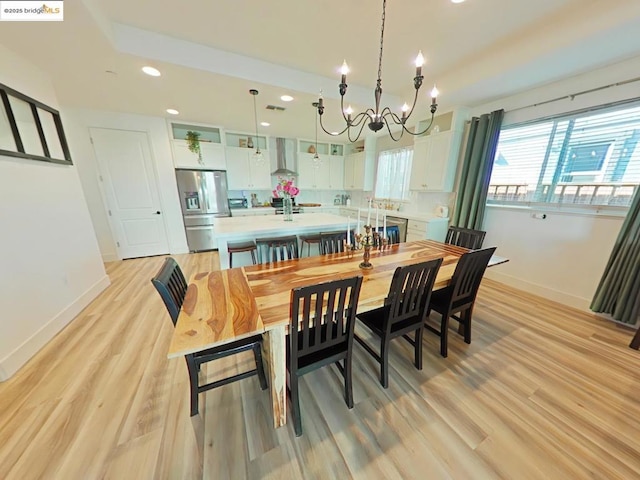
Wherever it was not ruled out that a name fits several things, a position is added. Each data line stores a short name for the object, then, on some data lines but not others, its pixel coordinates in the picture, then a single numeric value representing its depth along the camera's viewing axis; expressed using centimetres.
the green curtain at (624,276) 214
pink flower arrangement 315
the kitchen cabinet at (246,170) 503
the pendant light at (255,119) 284
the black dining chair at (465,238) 245
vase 330
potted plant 434
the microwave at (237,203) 533
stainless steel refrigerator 446
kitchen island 263
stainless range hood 562
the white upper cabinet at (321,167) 585
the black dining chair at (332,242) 244
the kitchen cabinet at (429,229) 381
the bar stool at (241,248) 259
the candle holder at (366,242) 186
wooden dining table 107
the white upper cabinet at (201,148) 432
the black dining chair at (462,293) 169
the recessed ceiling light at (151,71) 233
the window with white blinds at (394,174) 477
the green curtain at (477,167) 312
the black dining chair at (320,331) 111
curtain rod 215
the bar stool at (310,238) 291
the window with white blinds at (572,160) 225
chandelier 134
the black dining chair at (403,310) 142
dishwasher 427
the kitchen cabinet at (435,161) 357
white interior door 387
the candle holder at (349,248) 195
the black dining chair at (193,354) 121
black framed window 193
